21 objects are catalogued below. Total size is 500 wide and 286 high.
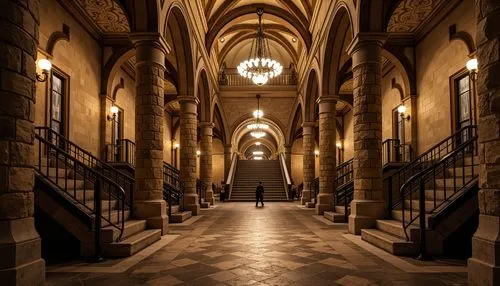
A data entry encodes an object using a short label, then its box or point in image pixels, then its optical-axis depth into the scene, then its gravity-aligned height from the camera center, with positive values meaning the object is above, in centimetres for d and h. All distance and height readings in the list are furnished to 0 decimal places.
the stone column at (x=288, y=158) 2823 +73
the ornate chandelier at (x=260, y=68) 1836 +486
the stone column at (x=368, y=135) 887 +75
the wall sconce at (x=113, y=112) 1531 +235
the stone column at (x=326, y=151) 1385 +61
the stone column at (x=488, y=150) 413 +18
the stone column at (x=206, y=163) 1883 +28
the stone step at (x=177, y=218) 1160 -150
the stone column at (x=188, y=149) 1416 +74
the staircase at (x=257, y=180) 2391 -82
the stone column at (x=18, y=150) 400 +22
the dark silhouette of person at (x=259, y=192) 1857 -119
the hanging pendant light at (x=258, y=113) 2681 +386
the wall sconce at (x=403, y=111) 1538 +228
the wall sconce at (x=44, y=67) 992 +271
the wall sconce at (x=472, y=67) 932 +246
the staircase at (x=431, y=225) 641 -102
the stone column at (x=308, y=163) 1925 +23
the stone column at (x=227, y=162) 2859 +44
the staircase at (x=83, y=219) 637 -83
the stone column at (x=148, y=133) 882 +84
